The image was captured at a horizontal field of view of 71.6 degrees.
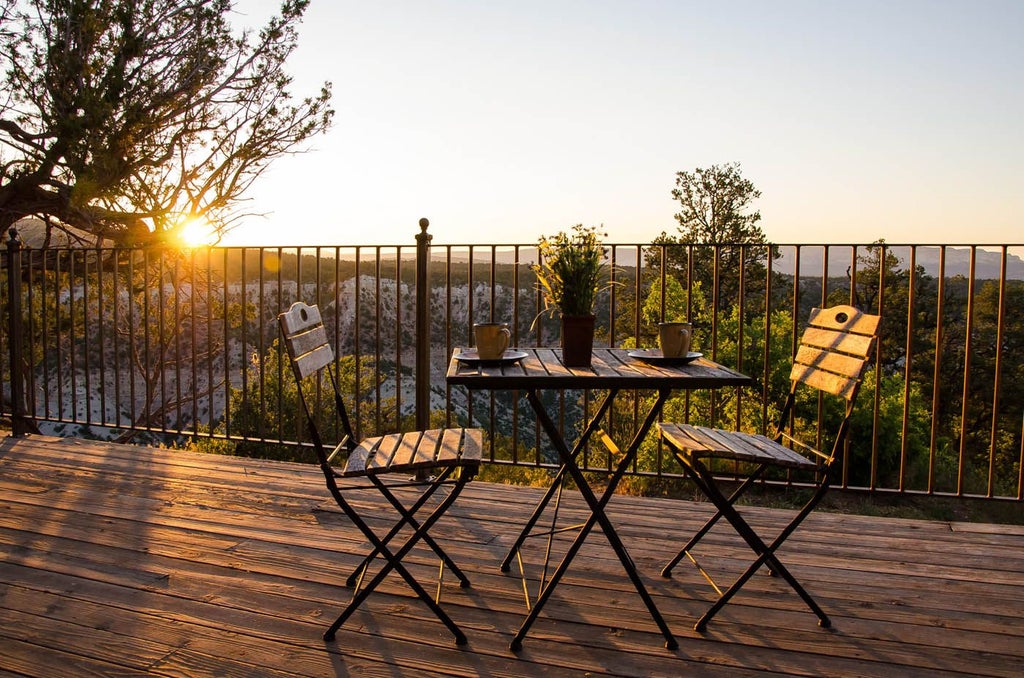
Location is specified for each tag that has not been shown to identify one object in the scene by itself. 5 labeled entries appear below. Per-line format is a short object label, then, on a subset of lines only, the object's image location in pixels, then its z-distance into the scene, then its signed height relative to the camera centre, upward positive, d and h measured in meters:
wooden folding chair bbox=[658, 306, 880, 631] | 1.89 -0.44
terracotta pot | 2.00 -0.16
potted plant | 1.98 +0.02
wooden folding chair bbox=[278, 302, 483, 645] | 1.83 -0.47
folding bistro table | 1.75 -0.23
